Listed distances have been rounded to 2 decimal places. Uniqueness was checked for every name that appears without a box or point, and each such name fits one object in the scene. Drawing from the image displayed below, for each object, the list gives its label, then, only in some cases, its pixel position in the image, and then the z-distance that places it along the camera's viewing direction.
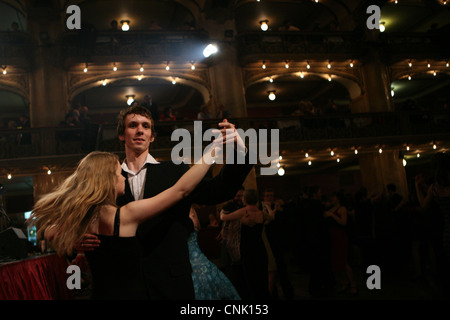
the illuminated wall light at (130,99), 16.73
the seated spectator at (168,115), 13.63
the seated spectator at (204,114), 13.38
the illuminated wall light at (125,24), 16.16
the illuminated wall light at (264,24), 17.59
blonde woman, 1.80
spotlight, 10.87
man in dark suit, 1.88
